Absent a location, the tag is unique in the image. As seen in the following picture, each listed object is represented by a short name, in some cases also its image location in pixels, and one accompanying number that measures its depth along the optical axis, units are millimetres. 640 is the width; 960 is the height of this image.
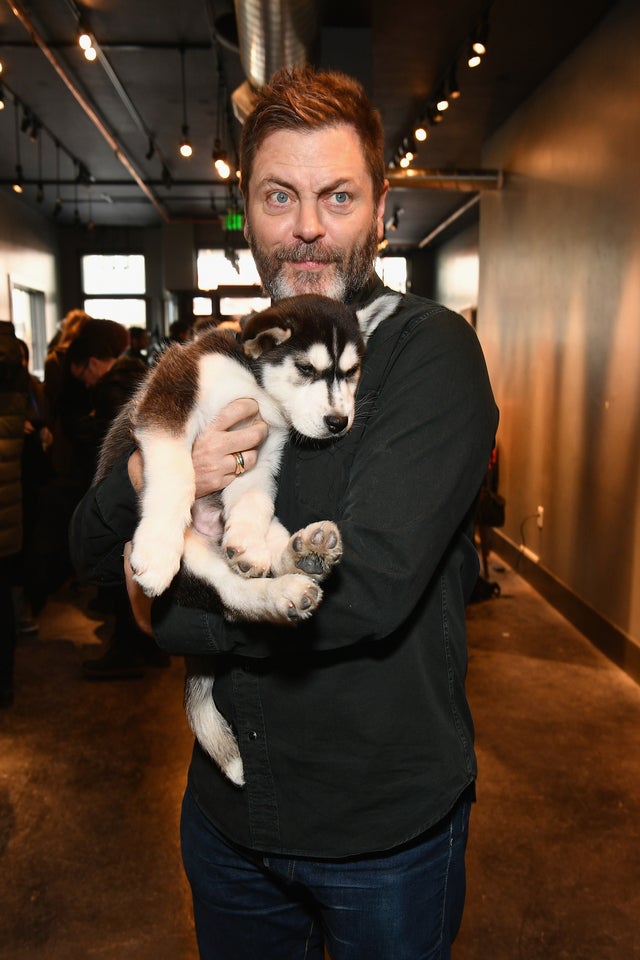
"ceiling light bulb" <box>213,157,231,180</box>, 7504
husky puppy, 1453
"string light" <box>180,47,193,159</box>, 7280
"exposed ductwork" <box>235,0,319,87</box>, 4227
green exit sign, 10495
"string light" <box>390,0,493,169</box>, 5531
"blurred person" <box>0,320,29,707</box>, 4297
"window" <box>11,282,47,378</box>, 13953
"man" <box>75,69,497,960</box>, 1234
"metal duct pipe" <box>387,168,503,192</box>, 8133
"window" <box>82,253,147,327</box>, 16688
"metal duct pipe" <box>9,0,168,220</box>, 5940
